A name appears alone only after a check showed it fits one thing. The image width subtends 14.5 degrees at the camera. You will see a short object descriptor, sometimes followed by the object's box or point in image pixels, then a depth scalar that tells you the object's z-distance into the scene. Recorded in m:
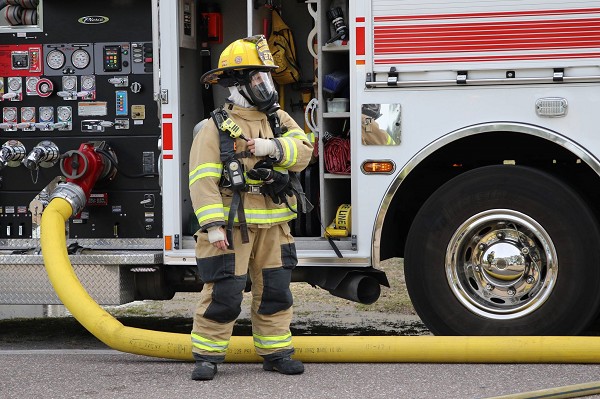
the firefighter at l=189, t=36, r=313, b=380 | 11.79
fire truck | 12.99
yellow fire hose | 12.20
